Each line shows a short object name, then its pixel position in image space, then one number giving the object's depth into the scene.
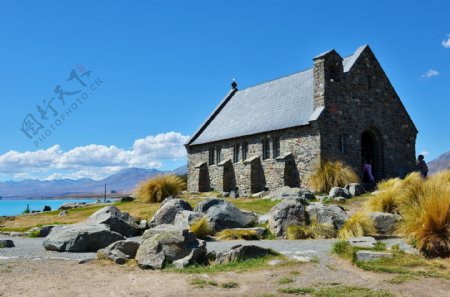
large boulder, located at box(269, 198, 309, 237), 14.02
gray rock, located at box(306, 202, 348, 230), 14.01
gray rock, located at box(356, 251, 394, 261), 9.74
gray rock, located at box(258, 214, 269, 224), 15.71
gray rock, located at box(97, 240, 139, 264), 10.77
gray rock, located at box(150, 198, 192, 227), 16.44
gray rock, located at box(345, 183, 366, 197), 22.75
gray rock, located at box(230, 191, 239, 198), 29.77
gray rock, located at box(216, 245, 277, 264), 10.23
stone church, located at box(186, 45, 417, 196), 27.39
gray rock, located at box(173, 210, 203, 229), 15.03
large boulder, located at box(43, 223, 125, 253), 12.57
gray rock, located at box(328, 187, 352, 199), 22.06
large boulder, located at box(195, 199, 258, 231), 15.11
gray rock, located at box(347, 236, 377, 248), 10.86
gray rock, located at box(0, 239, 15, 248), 13.50
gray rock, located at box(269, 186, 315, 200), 22.12
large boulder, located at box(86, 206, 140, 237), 15.15
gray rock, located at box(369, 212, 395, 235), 13.55
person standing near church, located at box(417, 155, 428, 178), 26.19
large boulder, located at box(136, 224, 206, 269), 10.16
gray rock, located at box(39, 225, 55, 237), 17.17
